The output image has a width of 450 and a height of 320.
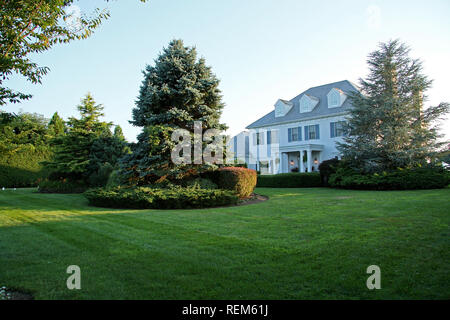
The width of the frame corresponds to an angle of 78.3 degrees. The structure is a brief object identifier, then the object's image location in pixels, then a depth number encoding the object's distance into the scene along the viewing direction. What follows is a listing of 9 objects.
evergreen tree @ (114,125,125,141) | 31.44
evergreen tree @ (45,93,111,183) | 16.80
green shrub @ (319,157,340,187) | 17.88
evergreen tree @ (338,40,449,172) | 15.89
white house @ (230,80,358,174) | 24.25
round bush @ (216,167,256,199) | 11.21
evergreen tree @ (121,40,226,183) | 11.20
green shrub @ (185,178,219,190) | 11.08
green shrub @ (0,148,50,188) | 21.05
